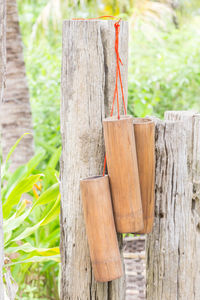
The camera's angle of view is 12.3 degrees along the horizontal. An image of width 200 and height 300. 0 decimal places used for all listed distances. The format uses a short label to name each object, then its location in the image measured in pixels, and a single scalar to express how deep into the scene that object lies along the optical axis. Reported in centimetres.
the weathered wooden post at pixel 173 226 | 212
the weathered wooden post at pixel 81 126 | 210
